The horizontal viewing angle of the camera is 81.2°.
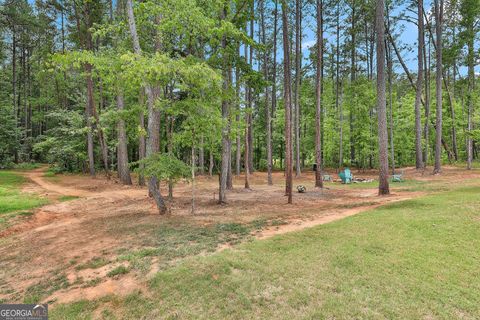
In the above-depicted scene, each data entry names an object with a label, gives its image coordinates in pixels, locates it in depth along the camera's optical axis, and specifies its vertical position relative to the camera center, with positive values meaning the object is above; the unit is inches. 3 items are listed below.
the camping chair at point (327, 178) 771.9 -48.8
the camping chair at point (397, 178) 658.2 -46.3
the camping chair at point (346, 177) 719.0 -43.9
